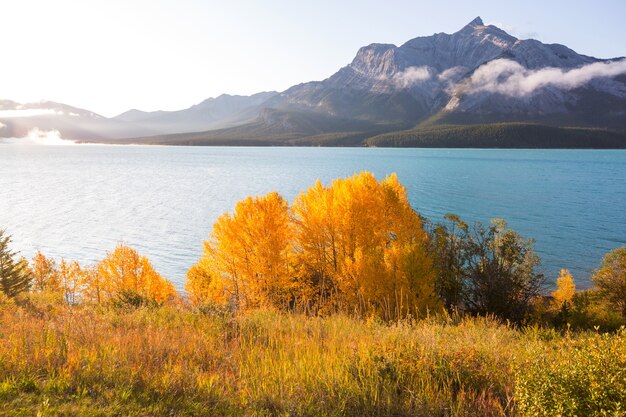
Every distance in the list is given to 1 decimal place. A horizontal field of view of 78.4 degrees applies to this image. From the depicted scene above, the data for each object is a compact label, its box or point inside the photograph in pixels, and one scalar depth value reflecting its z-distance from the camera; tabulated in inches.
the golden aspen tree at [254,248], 1472.7
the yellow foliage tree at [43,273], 1971.0
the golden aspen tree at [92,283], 1842.0
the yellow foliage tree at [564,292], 1526.6
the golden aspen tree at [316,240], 1561.3
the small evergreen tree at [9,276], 1454.2
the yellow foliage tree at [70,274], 2039.9
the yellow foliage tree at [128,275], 1769.1
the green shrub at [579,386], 211.5
